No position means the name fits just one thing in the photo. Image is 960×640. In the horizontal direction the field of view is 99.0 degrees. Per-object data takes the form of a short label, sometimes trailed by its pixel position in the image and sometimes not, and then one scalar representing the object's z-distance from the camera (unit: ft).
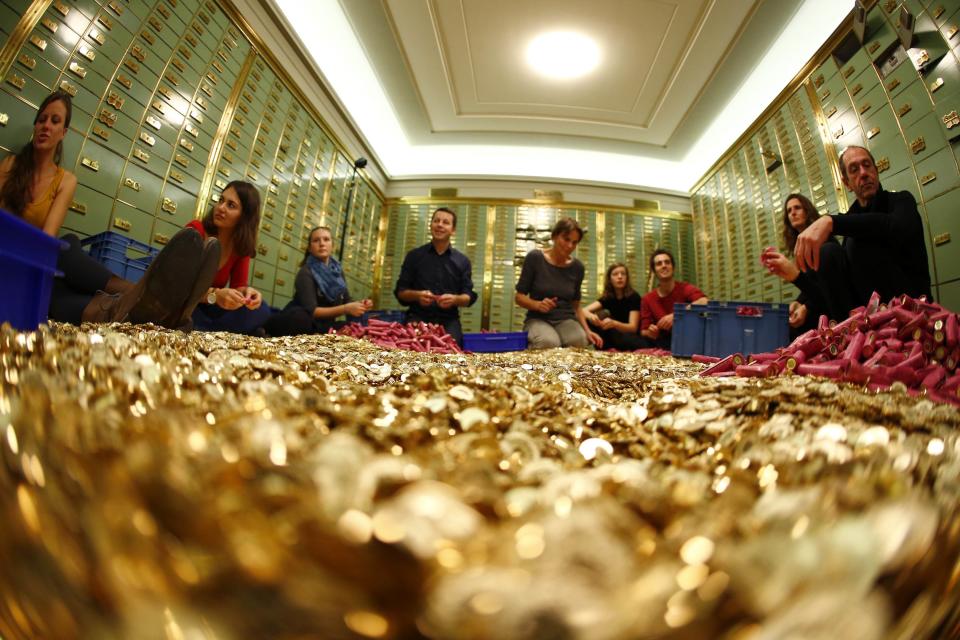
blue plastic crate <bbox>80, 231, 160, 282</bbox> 6.57
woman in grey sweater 9.46
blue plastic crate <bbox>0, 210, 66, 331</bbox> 2.41
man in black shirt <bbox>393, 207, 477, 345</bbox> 9.89
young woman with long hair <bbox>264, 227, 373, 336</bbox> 7.91
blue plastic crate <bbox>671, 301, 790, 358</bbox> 7.34
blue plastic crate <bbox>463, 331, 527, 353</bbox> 9.28
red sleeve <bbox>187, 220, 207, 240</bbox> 5.86
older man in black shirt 5.43
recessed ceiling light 11.55
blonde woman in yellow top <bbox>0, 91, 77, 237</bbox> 5.77
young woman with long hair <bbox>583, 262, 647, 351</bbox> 11.12
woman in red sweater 5.88
